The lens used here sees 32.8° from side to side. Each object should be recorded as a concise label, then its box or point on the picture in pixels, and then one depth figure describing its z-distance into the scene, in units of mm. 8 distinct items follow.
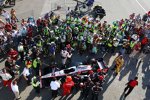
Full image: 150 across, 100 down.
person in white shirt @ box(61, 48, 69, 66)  17703
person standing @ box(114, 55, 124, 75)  17359
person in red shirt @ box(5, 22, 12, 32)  20188
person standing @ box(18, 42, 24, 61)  17797
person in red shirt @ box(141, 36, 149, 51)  19719
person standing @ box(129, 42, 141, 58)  19159
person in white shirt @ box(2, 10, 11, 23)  22431
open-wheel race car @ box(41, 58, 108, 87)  16442
